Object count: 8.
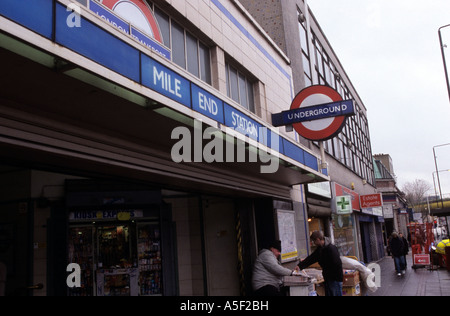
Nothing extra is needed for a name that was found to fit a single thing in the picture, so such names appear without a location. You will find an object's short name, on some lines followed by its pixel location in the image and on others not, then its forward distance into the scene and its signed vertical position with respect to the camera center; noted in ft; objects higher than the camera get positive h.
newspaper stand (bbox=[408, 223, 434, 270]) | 57.16 -3.02
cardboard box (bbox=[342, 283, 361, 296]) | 26.96 -4.12
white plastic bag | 26.02 -2.77
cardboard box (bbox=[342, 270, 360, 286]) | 27.27 -3.31
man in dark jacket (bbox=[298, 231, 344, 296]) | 22.61 -2.14
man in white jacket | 22.66 -2.19
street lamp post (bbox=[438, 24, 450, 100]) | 66.06 +27.50
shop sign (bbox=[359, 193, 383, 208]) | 68.11 +4.34
